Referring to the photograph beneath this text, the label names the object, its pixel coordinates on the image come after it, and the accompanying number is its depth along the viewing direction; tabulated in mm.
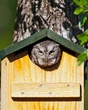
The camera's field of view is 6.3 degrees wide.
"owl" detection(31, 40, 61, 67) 5201
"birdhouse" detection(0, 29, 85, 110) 5287
